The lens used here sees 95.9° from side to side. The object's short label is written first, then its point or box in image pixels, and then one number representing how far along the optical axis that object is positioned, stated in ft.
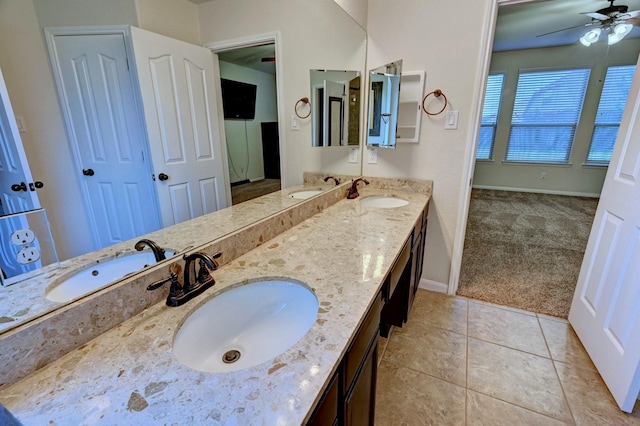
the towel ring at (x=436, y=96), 6.87
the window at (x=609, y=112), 16.10
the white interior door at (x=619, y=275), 4.54
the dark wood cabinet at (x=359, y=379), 2.22
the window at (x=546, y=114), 17.22
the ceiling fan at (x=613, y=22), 9.89
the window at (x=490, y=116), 18.84
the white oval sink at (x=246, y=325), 2.53
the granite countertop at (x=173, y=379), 1.69
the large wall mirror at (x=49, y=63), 1.87
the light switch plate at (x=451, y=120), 6.88
